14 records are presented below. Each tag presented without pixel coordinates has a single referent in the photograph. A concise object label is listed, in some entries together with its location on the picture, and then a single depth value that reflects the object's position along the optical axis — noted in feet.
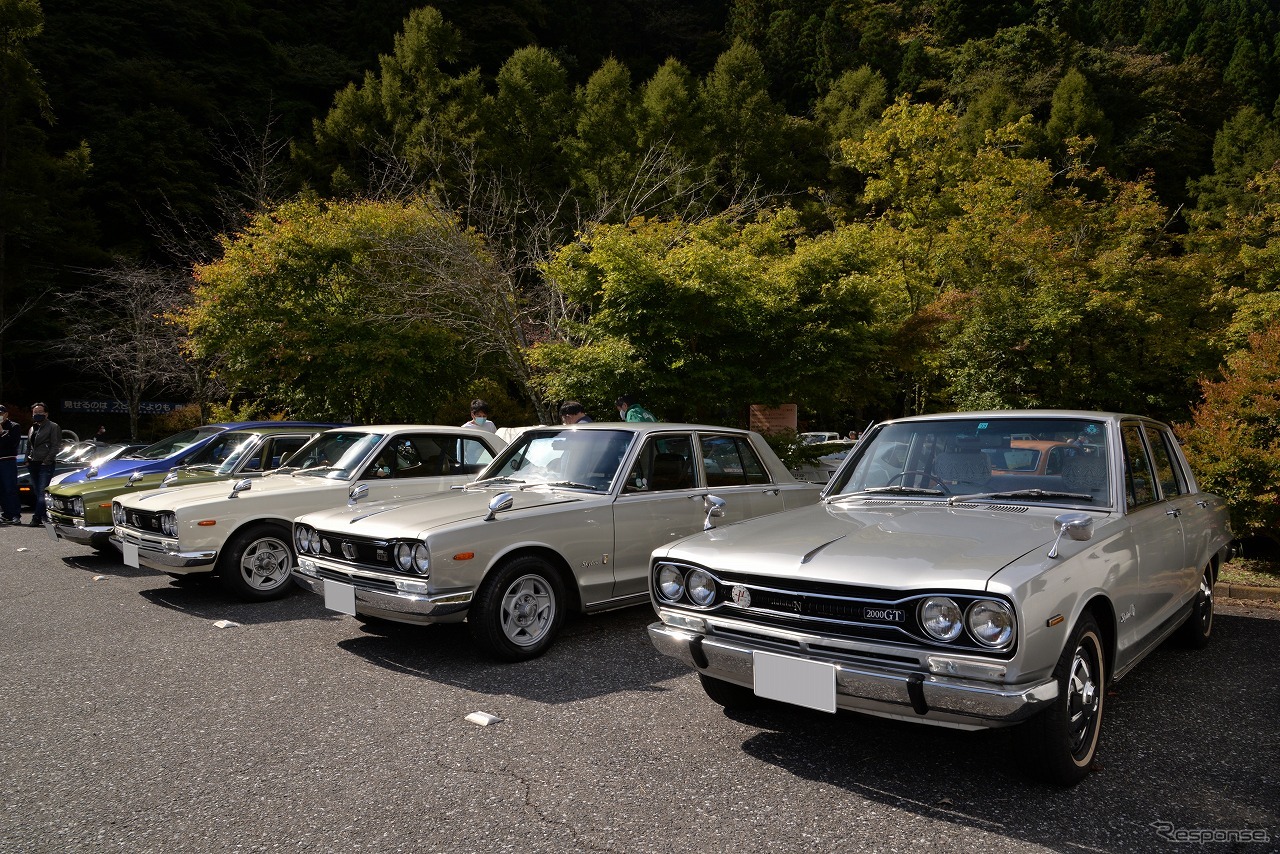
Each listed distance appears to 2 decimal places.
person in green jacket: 28.84
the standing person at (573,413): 27.12
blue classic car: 30.27
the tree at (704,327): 38.50
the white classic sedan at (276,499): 22.03
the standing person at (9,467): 40.16
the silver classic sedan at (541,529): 16.03
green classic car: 27.94
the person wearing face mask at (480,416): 30.22
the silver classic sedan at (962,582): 9.62
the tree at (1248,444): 24.40
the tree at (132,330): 75.51
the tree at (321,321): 48.80
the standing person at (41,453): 40.45
